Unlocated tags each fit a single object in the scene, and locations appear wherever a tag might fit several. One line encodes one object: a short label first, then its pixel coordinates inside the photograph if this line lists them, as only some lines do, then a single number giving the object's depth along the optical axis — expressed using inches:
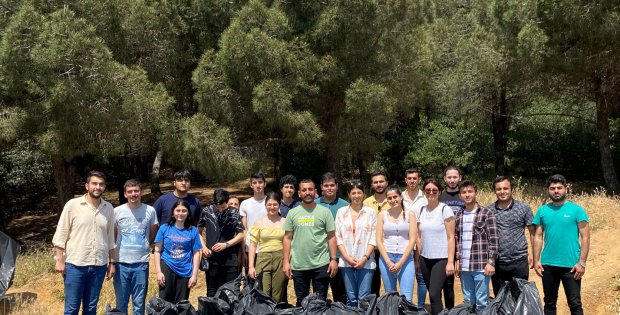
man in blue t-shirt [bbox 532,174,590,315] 165.2
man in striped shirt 165.0
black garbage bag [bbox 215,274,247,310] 159.5
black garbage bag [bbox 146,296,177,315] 152.3
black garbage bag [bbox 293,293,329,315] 152.4
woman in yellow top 181.9
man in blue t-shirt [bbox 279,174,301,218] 192.9
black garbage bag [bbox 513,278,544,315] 146.3
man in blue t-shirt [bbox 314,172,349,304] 180.4
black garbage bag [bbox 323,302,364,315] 151.3
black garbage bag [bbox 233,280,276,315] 154.7
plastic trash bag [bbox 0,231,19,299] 228.1
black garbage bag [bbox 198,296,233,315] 155.9
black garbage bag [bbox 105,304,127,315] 152.8
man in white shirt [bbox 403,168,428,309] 181.5
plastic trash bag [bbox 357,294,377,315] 147.2
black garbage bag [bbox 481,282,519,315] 145.9
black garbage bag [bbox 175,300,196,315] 154.8
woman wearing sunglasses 168.1
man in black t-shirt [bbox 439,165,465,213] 183.5
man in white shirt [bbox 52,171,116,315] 169.5
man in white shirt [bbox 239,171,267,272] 194.4
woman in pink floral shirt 171.5
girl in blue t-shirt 177.3
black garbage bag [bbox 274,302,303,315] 155.8
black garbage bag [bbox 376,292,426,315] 146.9
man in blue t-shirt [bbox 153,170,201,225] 192.7
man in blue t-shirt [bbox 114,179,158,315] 176.6
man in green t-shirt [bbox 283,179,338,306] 172.4
